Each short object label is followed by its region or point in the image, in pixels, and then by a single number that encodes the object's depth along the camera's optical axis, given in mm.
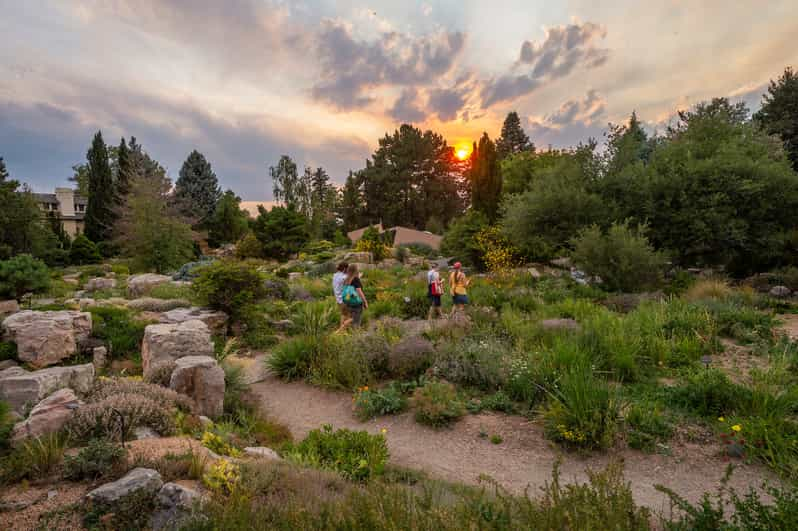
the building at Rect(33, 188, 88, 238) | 47438
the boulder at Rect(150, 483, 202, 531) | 2527
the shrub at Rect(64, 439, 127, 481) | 2980
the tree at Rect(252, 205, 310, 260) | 30656
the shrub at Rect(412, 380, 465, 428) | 5434
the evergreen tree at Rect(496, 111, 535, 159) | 50562
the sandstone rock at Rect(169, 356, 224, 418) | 5273
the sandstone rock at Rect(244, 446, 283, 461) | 3939
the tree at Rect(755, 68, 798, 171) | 29047
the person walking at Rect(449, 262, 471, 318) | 10523
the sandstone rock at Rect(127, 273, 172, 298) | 14177
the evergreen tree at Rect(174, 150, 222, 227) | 45559
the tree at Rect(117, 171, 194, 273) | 22344
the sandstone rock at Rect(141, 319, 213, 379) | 6469
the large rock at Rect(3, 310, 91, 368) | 6953
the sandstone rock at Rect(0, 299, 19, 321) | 9547
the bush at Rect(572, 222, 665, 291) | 13352
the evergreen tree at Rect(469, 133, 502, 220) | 23500
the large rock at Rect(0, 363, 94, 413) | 4695
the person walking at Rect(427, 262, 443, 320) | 10656
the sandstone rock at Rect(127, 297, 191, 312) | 10656
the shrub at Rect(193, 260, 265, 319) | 9548
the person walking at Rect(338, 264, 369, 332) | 9430
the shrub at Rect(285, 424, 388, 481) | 3977
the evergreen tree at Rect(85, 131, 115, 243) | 35844
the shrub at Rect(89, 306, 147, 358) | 8023
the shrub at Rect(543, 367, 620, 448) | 4488
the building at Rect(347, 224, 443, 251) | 34688
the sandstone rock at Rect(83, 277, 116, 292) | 17000
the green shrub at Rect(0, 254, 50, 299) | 10156
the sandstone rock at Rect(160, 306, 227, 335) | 9141
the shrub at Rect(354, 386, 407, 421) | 5816
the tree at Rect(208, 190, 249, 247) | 41906
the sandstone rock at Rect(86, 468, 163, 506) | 2605
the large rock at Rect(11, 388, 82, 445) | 3555
